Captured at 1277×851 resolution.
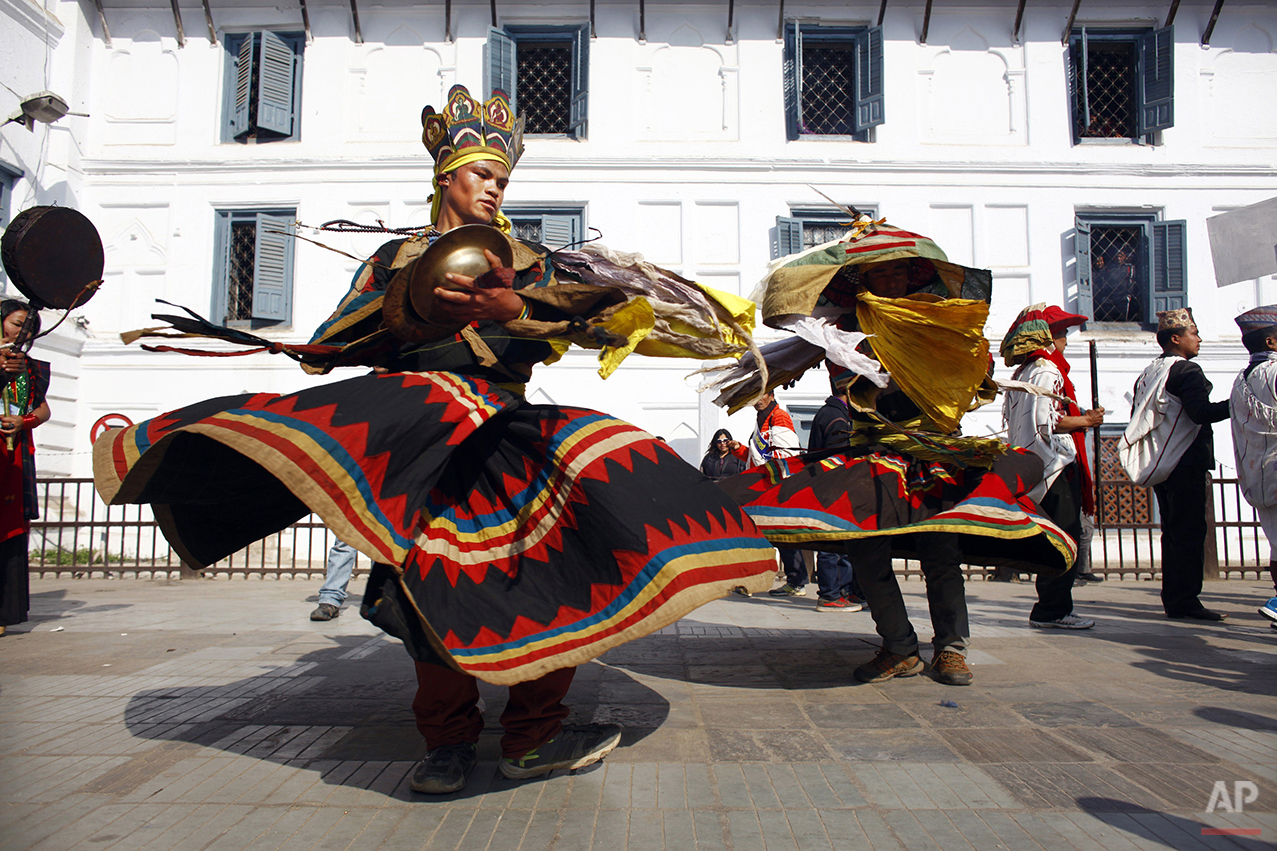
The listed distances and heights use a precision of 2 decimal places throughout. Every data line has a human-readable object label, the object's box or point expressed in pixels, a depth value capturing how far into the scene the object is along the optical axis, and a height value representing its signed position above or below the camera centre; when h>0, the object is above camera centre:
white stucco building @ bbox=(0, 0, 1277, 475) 12.50 +5.18
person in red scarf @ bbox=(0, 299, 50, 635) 5.27 +0.01
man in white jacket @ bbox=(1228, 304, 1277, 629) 5.24 +0.35
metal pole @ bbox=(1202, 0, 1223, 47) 12.50 +7.22
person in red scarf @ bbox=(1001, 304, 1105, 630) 5.15 +0.21
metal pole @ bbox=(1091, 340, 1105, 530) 7.04 +0.71
